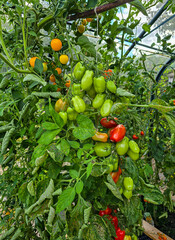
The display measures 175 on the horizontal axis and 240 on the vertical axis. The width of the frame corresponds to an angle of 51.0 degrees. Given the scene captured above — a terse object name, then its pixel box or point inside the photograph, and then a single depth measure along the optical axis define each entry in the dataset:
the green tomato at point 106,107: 0.51
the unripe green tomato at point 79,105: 0.52
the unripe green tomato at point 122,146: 0.59
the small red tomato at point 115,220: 0.82
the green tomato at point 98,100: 0.54
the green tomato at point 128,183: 0.63
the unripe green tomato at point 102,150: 0.59
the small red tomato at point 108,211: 0.79
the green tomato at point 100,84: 0.50
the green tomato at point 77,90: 0.56
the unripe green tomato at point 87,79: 0.51
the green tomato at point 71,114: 0.55
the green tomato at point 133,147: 0.60
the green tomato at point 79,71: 0.55
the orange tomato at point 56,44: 0.64
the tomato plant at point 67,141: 0.51
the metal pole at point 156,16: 1.70
